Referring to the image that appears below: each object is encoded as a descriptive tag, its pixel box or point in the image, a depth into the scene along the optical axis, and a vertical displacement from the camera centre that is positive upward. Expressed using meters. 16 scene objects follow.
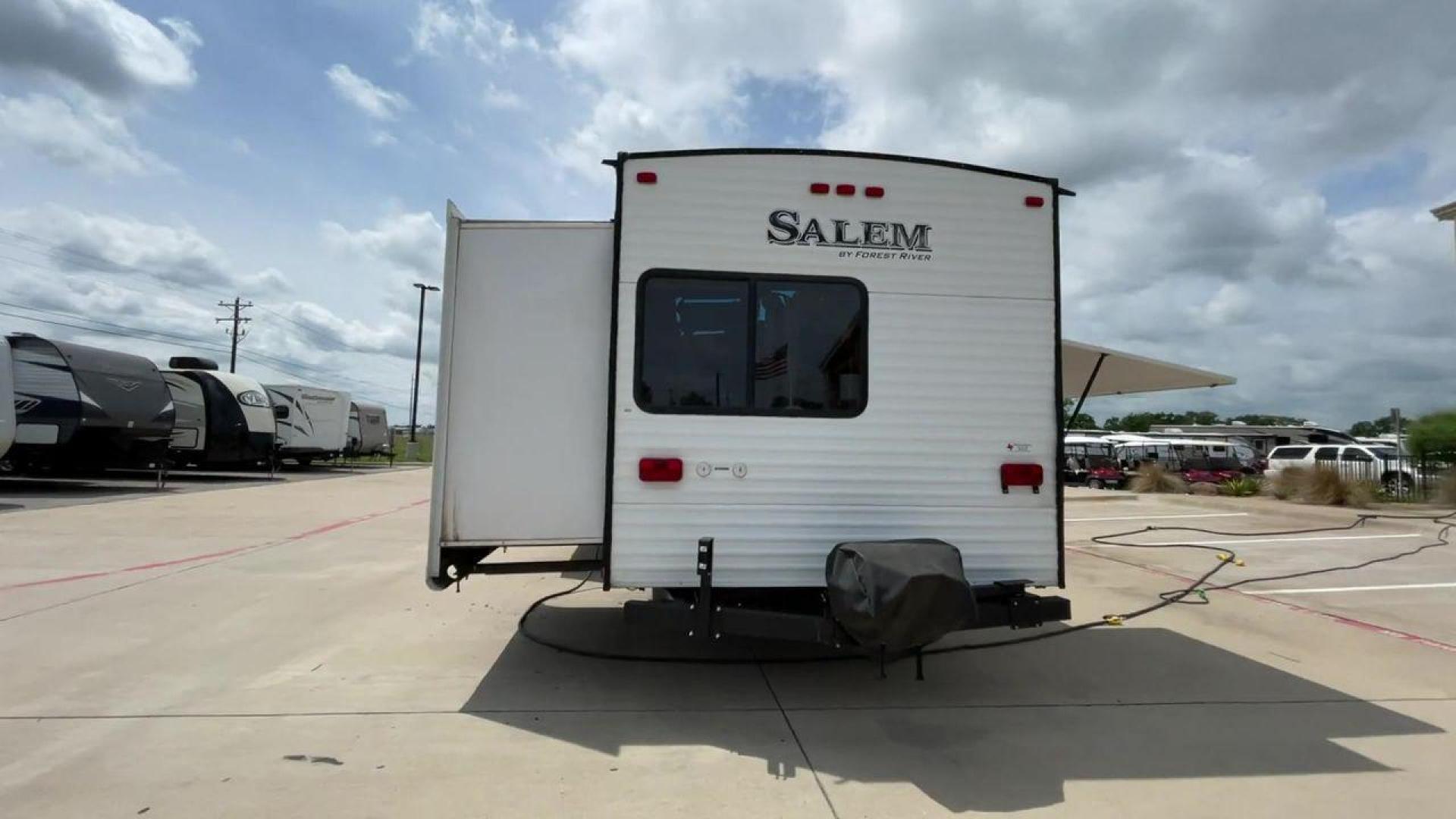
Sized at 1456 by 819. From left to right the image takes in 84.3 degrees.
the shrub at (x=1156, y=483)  21.88 -0.38
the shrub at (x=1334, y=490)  16.66 -0.34
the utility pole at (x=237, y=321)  51.25 +7.79
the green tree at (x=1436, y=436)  18.97 +0.97
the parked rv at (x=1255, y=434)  48.57 +2.42
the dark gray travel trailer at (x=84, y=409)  14.62 +0.58
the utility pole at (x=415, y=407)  44.78 +2.51
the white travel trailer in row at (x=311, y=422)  26.72 +0.77
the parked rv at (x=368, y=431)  34.09 +0.70
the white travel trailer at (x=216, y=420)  20.62 +0.58
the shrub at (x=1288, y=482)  17.94 -0.23
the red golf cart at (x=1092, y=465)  26.88 +0.07
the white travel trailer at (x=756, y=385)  4.49 +0.41
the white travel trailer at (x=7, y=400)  13.16 +0.58
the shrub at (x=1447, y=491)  16.79 -0.29
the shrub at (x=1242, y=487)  19.52 -0.39
